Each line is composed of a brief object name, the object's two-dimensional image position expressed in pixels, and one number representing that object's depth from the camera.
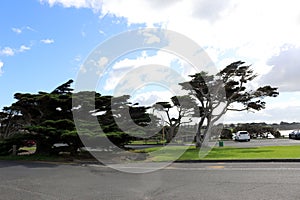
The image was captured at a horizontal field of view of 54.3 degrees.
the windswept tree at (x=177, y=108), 30.17
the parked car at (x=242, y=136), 34.84
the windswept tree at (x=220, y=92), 23.03
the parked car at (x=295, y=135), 34.39
